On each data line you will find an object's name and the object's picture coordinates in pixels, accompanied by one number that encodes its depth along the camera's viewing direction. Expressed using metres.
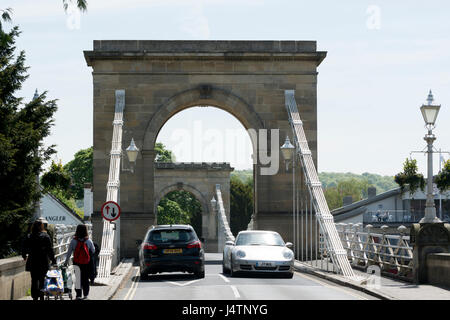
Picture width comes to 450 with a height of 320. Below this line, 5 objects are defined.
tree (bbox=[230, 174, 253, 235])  92.75
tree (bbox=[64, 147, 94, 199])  77.69
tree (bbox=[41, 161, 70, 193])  28.03
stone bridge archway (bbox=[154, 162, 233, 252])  64.56
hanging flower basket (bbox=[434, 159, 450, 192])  65.44
